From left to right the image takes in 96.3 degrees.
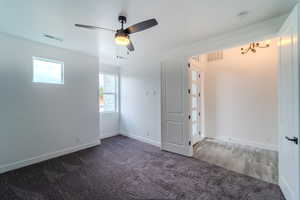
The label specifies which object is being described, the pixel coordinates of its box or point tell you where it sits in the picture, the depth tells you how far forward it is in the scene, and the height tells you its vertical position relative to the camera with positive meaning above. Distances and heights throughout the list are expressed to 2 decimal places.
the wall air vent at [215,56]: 4.44 +1.44
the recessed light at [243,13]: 2.05 +1.32
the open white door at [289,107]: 1.57 -0.11
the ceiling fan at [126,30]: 1.79 +1.00
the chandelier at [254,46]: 3.64 +1.46
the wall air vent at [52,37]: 2.79 +1.35
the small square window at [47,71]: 3.19 +0.72
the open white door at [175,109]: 3.42 -0.25
